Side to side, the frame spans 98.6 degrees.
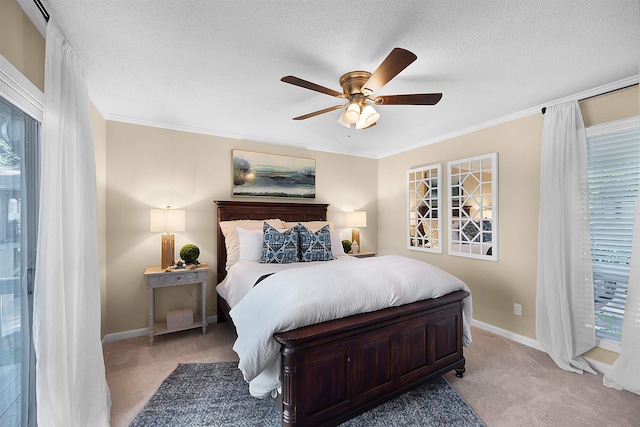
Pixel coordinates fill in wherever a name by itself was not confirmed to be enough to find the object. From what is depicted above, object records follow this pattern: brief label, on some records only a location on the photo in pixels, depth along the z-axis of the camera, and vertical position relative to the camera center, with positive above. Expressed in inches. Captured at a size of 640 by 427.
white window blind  94.0 +0.7
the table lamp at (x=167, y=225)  121.3 -3.8
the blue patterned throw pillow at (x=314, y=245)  128.3 -14.1
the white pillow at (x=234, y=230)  130.9 -6.9
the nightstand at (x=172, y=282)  117.1 -29.0
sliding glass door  53.9 -8.1
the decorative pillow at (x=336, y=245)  145.7 -16.1
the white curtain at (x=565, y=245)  99.7 -12.0
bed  65.1 -39.2
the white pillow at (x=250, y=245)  126.7 -13.6
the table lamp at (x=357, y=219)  176.3 -2.7
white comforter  66.0 -23.1
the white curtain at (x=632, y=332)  81.6 -36.2
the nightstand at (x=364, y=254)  169.0 -24.6
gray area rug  74.4 -55.4
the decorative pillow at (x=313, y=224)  150.6 -5.1
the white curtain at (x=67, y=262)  58.1 -10.5
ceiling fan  76.7 +35.4
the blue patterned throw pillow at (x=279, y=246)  122.5 -13.9
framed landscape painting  152.7 +23.6
